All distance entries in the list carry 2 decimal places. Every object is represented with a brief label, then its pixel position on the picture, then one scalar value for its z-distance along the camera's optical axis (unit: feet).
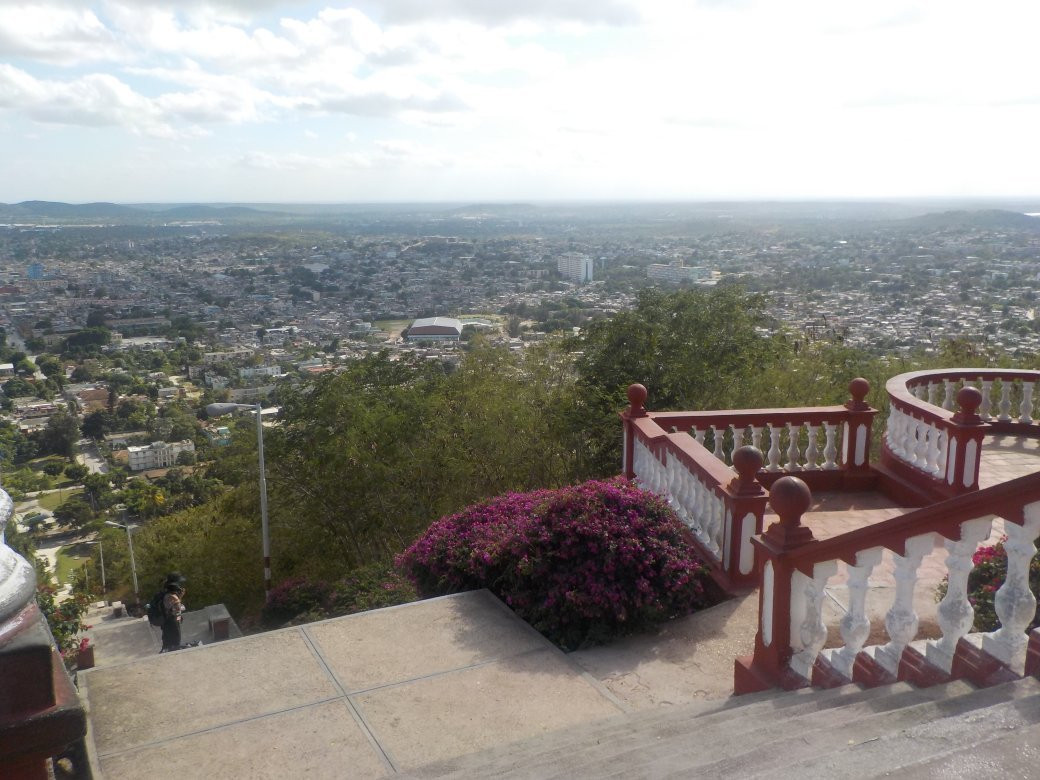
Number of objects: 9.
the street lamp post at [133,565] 75.31
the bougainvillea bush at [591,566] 17.33
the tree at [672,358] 37.47
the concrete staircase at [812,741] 7.61
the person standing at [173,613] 25.79
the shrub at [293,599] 30.60
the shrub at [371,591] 21.50
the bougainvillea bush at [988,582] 12.90
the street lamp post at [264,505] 45.14
